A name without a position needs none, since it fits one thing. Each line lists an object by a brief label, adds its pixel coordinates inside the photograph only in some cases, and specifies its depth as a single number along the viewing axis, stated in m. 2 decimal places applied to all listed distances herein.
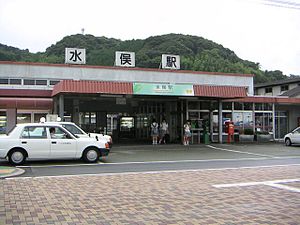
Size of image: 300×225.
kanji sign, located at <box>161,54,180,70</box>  32.57
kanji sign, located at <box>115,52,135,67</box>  30.94
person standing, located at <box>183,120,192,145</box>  24.08
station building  23.77
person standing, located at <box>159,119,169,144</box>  25.42
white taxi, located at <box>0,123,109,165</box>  13.80
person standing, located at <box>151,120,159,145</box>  24.58
